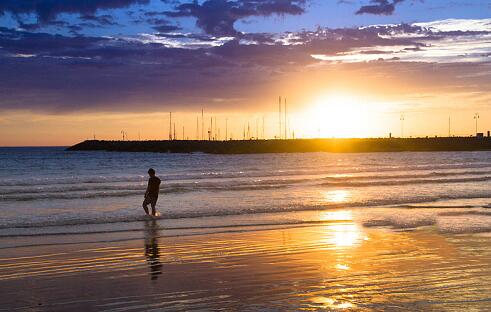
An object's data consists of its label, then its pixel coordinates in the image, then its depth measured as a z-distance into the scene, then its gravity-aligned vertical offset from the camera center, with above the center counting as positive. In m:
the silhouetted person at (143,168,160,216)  19.20 -1.47
